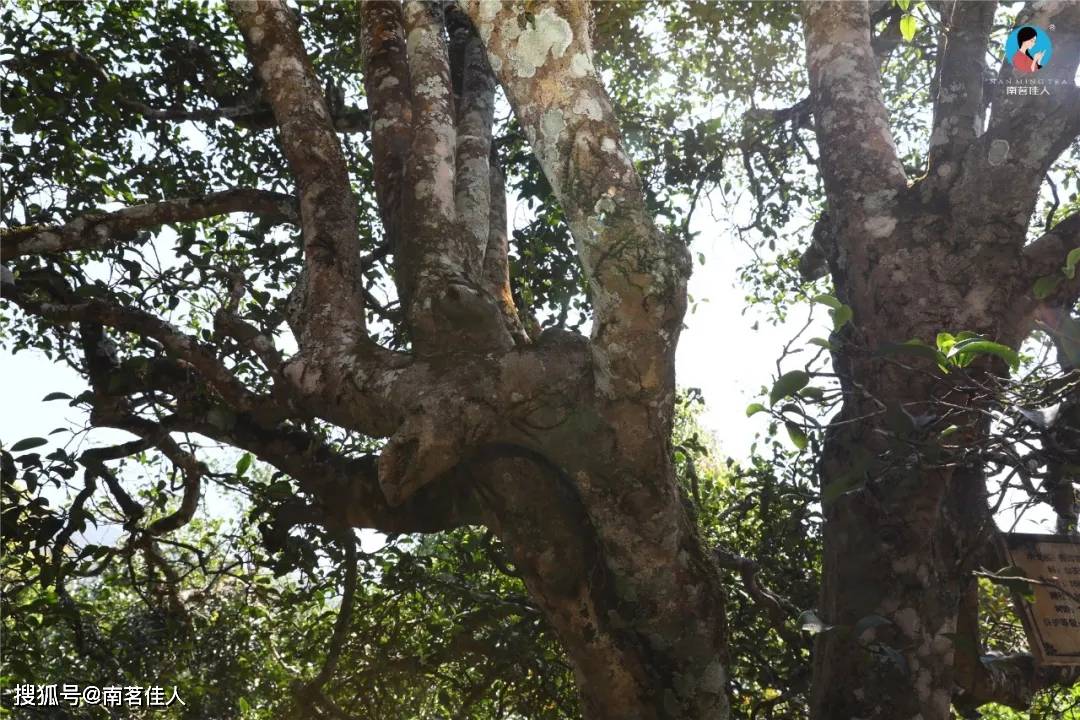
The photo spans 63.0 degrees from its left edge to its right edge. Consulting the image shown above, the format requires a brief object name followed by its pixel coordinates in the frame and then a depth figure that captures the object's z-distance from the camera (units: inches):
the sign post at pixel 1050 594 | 112.8
